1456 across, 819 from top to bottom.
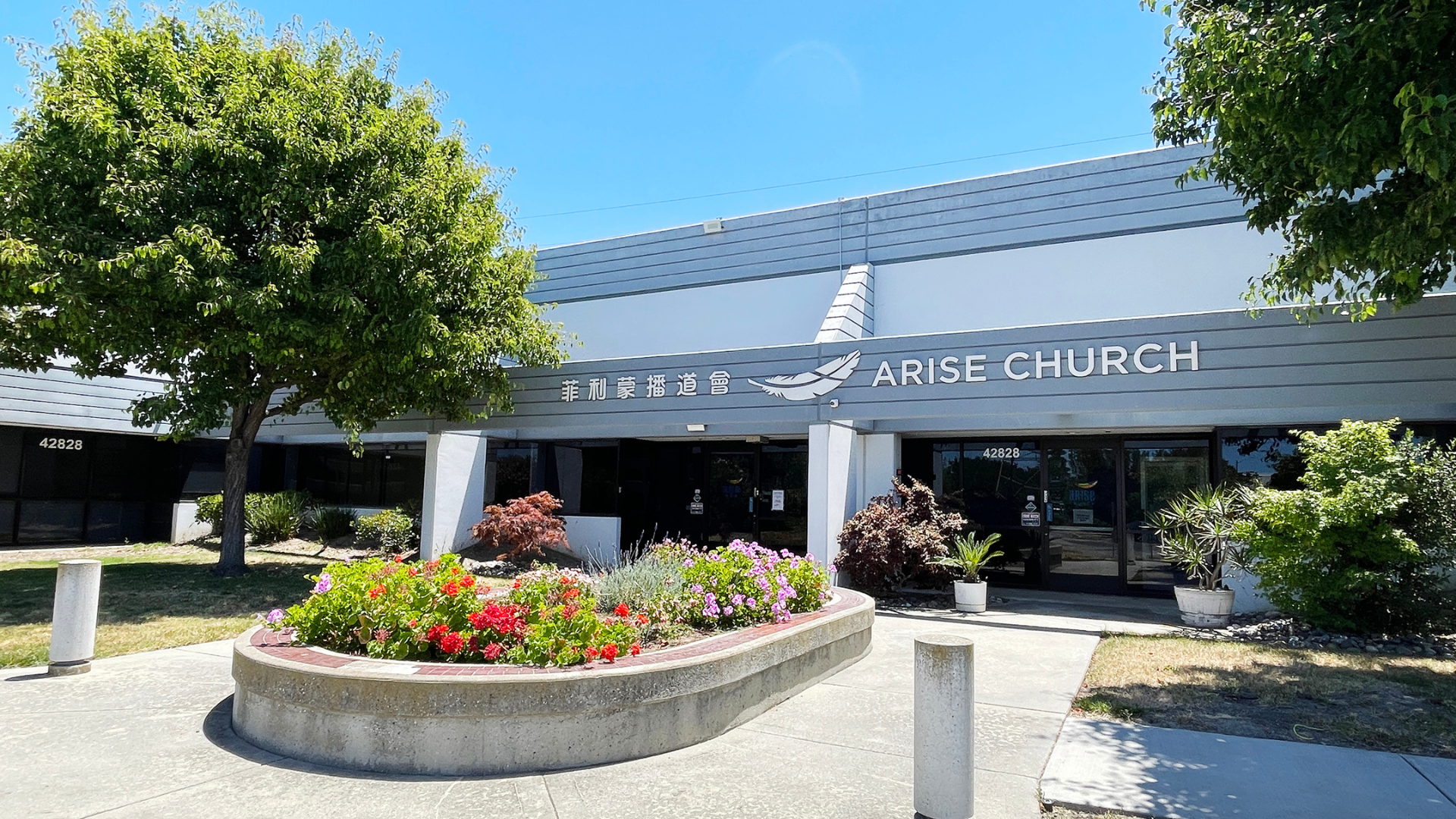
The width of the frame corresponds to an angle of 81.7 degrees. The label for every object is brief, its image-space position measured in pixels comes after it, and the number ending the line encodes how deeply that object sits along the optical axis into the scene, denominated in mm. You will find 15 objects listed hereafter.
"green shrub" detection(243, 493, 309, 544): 18969
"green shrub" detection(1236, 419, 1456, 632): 8781
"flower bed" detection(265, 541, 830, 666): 5602
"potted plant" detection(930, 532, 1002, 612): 11734
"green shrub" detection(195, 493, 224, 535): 19609
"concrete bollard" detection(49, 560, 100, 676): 7145
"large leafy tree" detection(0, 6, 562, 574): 10391
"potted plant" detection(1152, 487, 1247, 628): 10508
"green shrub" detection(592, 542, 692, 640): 7020
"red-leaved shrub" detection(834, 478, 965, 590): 12141
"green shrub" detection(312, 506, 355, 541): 19094
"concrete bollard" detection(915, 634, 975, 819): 4277
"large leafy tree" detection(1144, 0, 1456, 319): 5363
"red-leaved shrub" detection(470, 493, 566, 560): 15375
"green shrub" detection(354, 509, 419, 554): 17641
